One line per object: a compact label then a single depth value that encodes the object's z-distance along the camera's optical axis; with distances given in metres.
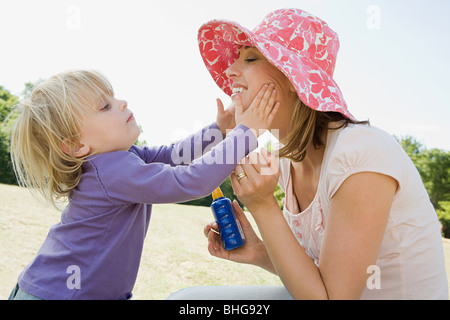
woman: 1.25
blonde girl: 1.35
